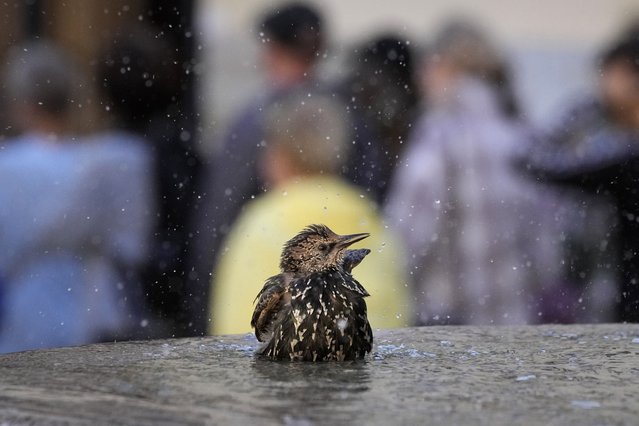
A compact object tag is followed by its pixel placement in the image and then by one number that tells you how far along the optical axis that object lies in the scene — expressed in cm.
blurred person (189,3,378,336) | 1520
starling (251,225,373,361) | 966
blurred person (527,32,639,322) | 1555
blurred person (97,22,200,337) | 1573
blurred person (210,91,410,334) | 1323
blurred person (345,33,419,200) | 1580
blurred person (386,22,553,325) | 1506
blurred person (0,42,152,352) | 1456
